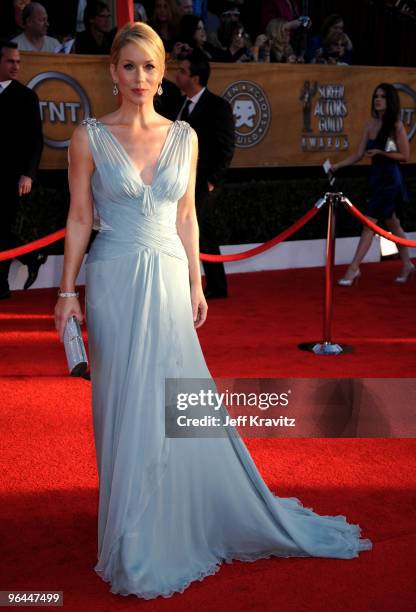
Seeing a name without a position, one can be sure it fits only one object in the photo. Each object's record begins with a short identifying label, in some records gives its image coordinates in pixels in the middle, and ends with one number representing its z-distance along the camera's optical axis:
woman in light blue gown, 3.03
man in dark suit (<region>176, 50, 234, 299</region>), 7.52
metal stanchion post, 6.35
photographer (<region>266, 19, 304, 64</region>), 10.98
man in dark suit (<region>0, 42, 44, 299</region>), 7.85
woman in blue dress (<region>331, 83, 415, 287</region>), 8.43
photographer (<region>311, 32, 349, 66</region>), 11.30
